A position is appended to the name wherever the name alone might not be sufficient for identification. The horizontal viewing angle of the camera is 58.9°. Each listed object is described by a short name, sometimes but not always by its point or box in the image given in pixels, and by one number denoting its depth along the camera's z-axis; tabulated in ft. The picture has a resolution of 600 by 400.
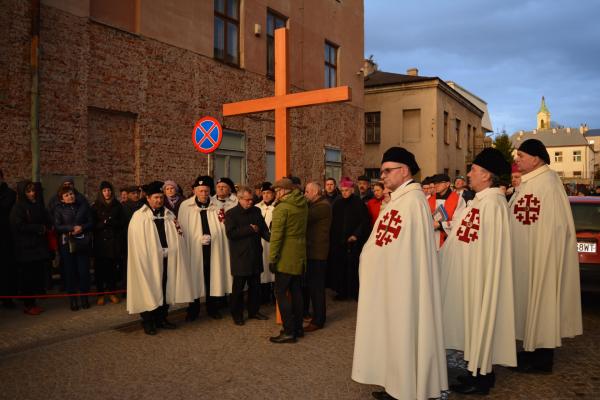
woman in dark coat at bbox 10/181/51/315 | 25.67
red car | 23.63
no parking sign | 30.78
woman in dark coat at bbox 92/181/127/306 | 28.45
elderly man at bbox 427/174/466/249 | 25.12
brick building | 34.12
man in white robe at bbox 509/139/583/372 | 17.07
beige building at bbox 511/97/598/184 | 324.19
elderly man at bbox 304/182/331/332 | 22.50
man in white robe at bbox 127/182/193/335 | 21.63
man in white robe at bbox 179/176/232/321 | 24.07
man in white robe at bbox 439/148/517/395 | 15.03
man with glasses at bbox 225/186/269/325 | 23.18
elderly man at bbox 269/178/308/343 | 20.54
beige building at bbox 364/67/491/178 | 96.89
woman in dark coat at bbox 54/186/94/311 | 26.88
